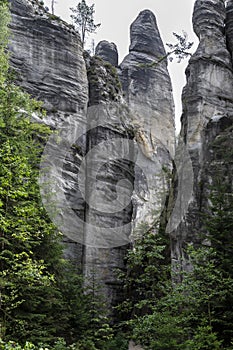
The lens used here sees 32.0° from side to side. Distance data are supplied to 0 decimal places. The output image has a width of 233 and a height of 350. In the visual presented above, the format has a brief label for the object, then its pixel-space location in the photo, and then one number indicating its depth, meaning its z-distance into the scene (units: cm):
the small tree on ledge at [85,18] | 3466
